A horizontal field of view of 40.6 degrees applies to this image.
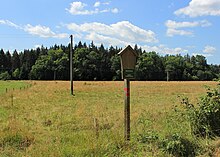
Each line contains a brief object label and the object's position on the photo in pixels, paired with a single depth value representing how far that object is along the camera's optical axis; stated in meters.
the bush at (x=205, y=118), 8.23
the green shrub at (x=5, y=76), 116.94
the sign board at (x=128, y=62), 7.21
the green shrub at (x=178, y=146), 6.81
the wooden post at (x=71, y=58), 34.43
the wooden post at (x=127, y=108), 7.30
